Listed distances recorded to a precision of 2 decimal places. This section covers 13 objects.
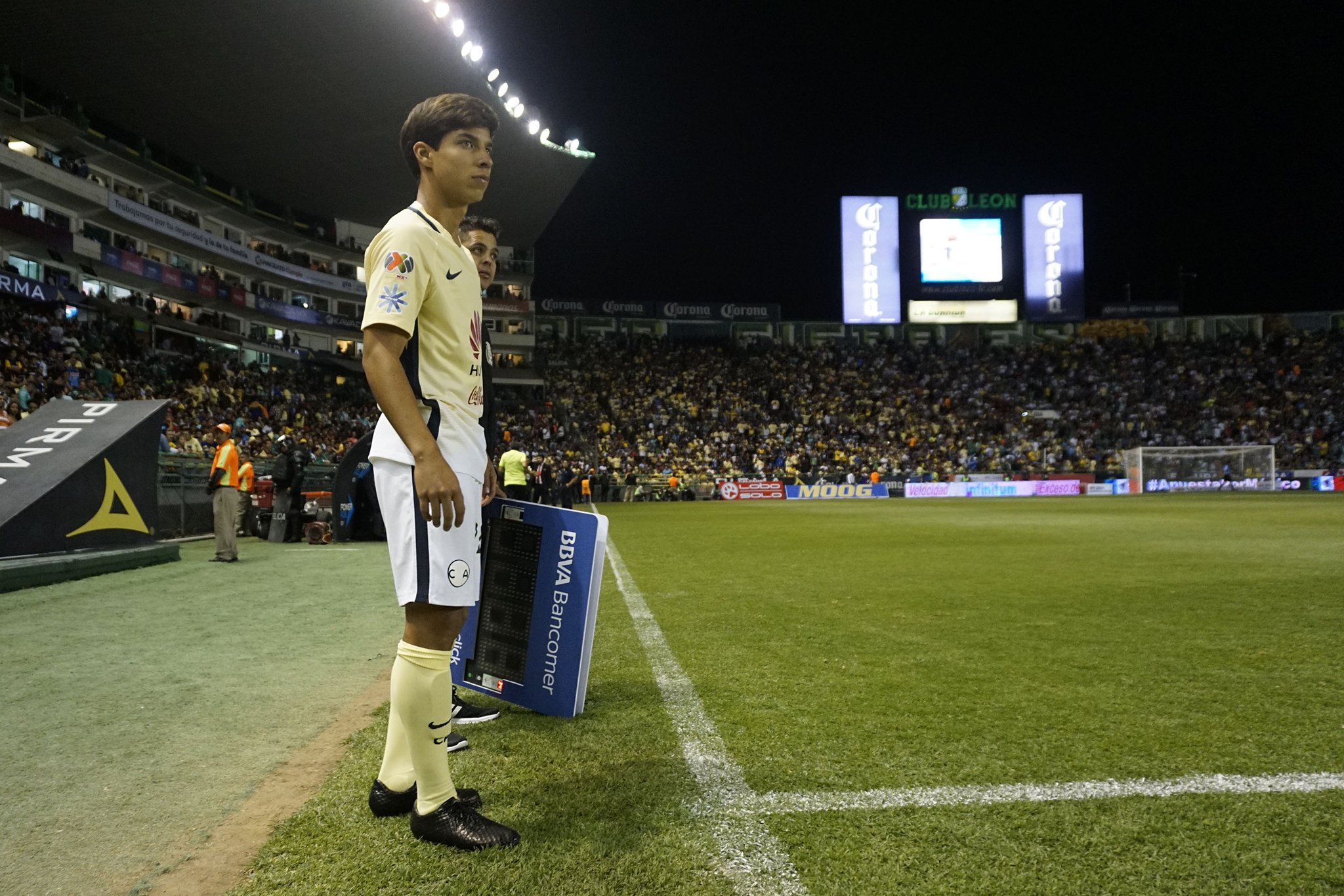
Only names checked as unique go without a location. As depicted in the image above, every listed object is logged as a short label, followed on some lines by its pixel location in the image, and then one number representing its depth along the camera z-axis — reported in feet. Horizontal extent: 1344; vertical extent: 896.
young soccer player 7.27
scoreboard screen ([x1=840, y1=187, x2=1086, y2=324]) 137.39
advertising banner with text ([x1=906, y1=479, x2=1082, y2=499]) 117.19
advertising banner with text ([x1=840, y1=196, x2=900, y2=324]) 136.87
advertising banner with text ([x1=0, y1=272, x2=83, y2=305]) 78.12
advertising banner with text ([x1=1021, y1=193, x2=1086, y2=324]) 138.21
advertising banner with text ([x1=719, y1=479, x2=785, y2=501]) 117.60
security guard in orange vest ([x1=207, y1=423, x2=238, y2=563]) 33.42
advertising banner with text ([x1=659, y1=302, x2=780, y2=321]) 172.96
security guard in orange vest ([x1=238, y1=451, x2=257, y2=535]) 38.98
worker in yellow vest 41.88
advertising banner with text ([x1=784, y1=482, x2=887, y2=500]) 116.67
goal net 114.62
